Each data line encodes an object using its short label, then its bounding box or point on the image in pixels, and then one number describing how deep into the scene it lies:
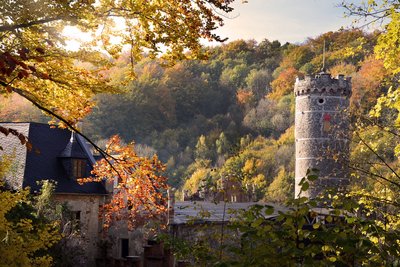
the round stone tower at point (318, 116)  46.31
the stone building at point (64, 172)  28.33
